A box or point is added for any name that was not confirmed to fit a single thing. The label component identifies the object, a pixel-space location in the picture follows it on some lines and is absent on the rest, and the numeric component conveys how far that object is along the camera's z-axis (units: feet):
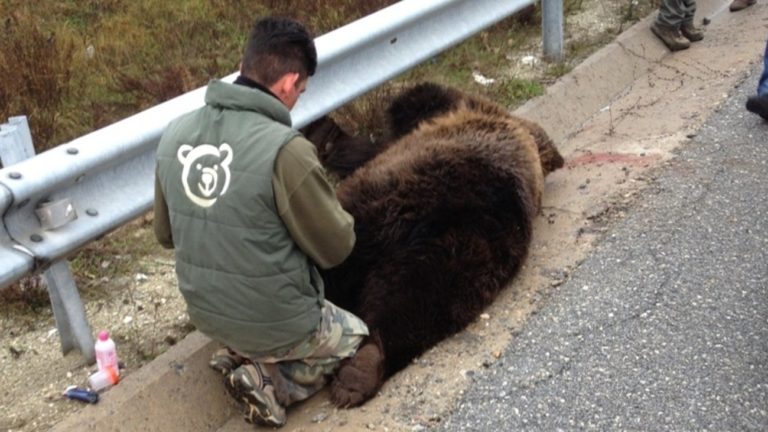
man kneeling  11.64
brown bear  13.78
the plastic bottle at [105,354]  12.75
